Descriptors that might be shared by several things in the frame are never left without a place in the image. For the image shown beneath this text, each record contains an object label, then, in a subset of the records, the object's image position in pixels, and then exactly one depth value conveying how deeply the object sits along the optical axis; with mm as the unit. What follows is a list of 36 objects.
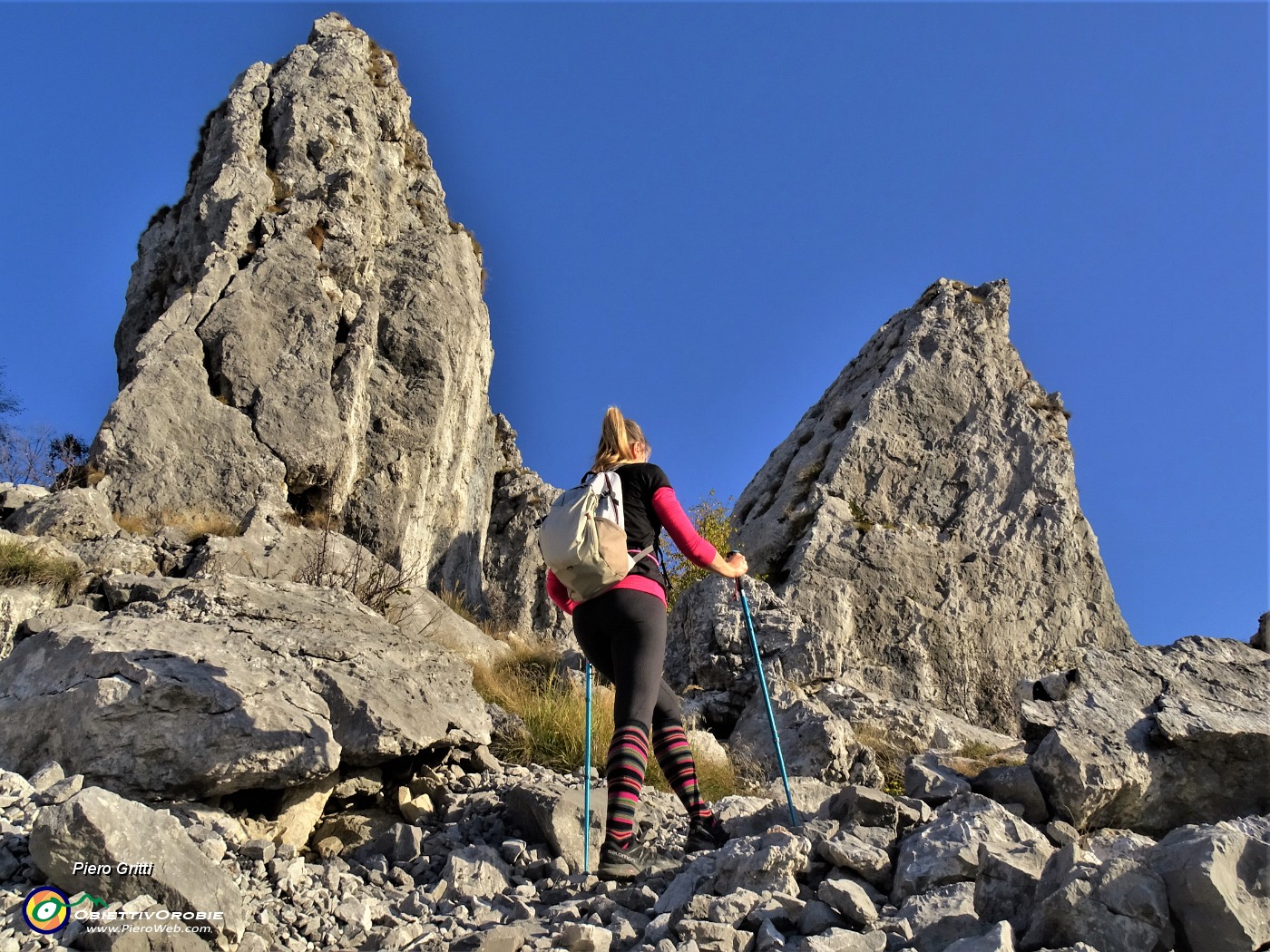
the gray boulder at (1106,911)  3186
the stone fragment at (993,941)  2994
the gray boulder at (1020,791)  4969
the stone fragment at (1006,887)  3531
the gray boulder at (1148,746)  5016
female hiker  4418
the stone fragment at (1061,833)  4492
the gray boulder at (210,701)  4504
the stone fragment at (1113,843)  4516
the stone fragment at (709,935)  3354
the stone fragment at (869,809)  4605
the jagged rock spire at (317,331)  11383
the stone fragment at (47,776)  4195
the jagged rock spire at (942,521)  14180
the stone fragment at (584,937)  3393
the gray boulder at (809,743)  7668
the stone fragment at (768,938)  3382
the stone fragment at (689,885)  3790
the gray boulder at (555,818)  4586
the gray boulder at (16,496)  8523
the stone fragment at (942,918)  3400
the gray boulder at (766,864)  3814
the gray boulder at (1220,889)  3152
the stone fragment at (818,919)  3486
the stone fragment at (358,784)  5047
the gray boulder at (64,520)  7973
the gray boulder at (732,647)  9914
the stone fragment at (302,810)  4684
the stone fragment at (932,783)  5215
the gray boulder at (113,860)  3289
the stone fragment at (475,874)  4109
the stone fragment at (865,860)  3986
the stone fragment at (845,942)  3232
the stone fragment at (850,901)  3496
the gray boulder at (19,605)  5934
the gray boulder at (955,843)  3828
